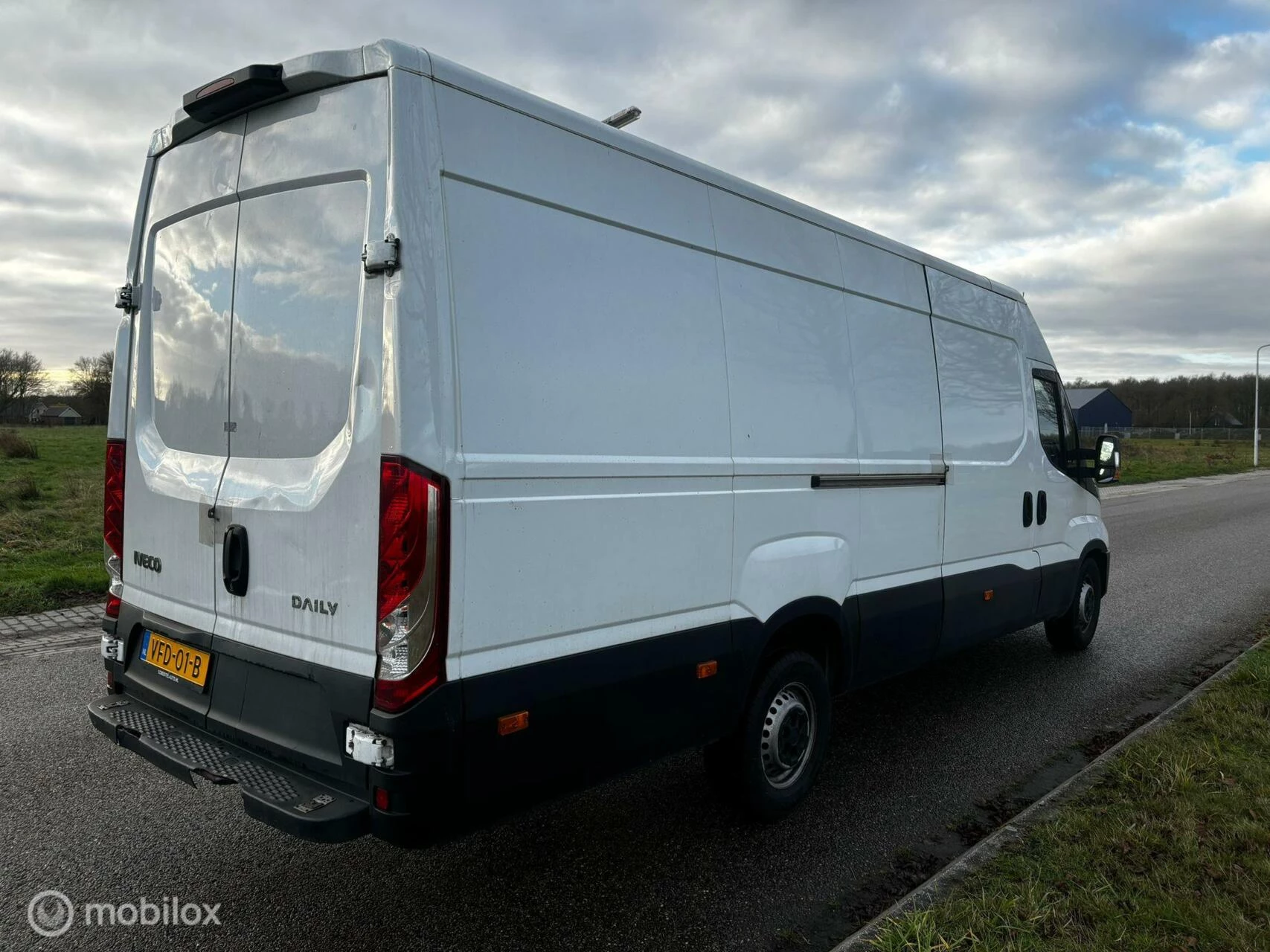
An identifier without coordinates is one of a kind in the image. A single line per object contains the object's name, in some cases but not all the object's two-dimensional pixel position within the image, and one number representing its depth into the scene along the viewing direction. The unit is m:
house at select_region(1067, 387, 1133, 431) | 76.94
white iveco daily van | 2.52
